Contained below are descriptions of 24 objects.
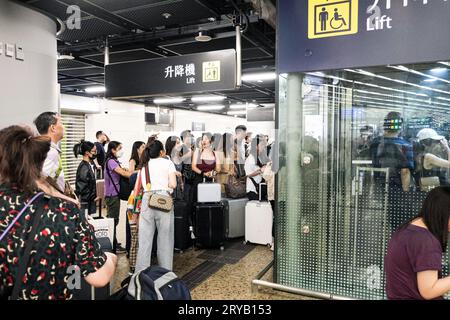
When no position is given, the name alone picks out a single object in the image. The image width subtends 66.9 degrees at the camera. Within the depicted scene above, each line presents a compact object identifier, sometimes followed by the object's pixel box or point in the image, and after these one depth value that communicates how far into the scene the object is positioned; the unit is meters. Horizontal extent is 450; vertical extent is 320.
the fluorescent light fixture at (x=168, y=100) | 10.81
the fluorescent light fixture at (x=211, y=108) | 13.33
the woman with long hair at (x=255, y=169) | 5.32
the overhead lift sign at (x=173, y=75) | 3.40
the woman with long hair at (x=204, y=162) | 5.23
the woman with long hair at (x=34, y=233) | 1.27
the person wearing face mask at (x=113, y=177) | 4.54
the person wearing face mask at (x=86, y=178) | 4.62
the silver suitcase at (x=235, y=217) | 5.15
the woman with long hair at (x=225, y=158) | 5.64
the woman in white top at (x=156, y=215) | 3.54
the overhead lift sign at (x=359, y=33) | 2.71
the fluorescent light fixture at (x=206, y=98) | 10.20
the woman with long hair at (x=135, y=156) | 4.55
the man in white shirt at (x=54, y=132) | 2.55
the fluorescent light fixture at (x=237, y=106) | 13.10
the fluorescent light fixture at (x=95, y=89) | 9.34
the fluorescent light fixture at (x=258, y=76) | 7.03
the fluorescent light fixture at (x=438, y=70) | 2.89
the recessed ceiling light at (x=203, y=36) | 4.13
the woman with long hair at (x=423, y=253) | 1.61
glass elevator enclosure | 3.00
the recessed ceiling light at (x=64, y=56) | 5.10
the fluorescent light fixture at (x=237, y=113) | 15.46
